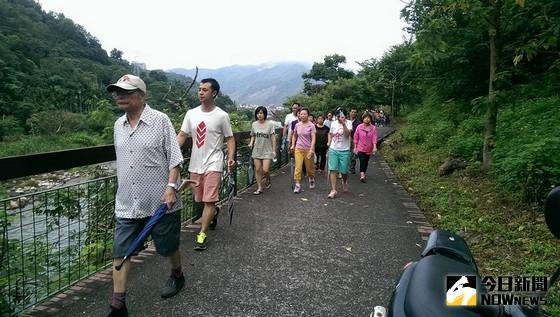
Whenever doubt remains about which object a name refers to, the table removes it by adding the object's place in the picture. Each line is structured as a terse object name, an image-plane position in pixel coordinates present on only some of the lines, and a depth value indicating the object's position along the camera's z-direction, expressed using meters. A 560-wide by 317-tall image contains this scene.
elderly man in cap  2.96
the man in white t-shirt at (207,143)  4.51
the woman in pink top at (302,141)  7.96
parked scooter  1.28
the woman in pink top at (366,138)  8.99
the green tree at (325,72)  43.44
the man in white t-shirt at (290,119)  10.07
